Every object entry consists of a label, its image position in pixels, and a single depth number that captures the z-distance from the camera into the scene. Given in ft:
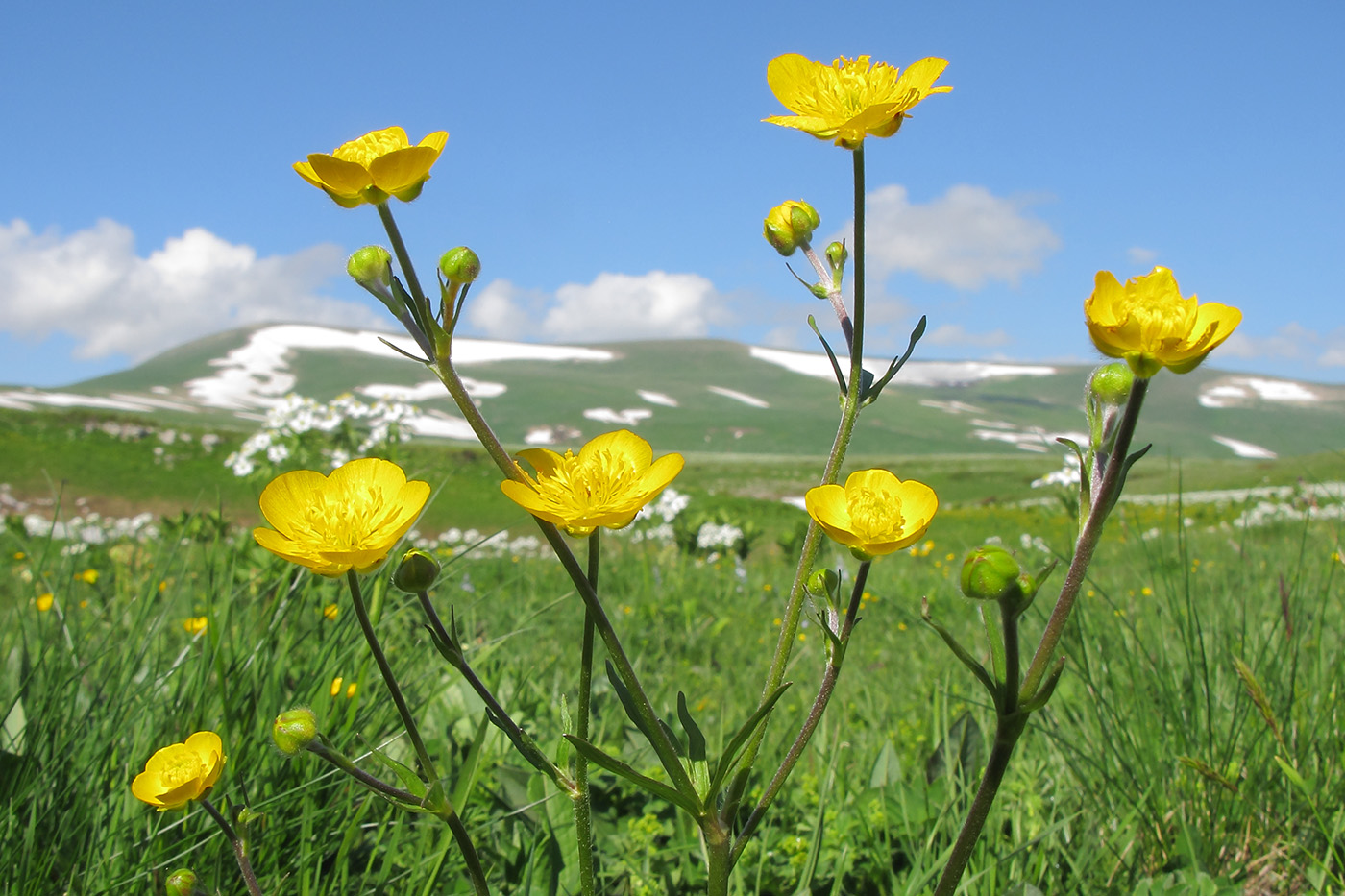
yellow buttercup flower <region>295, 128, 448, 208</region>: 0.75
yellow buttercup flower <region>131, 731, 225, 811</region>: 0.80
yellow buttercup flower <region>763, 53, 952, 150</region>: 0.79
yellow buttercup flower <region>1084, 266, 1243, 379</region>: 0.70
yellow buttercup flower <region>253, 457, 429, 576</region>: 0.74
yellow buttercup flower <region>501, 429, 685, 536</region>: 0.75
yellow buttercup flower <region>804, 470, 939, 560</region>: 0.76
